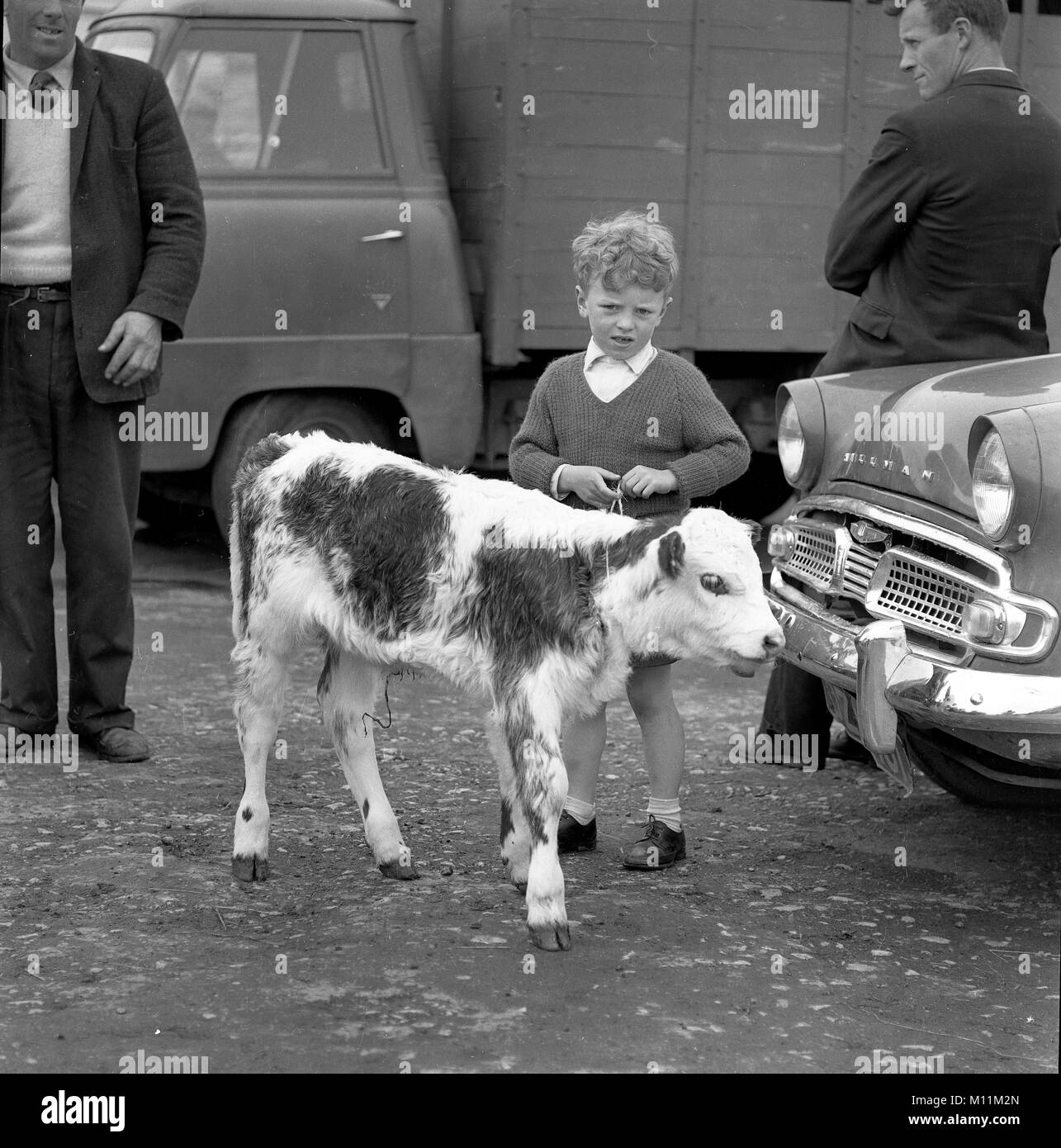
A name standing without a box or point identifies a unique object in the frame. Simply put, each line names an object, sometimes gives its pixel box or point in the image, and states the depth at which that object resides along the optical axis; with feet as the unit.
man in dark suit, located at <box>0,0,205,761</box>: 16.81
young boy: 13.30
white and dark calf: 11.68
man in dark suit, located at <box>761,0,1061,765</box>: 15.26
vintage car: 11.82
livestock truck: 24.61
